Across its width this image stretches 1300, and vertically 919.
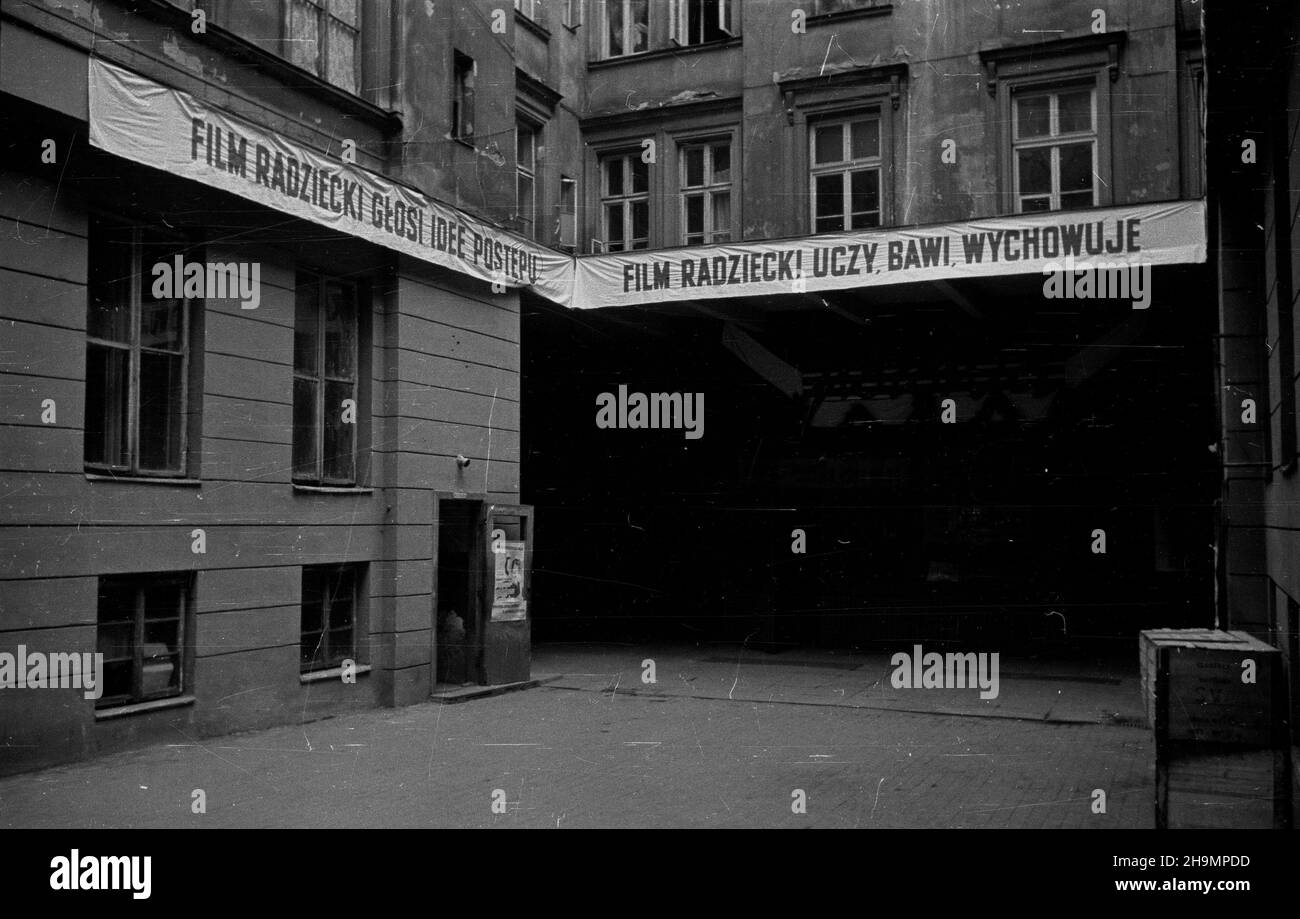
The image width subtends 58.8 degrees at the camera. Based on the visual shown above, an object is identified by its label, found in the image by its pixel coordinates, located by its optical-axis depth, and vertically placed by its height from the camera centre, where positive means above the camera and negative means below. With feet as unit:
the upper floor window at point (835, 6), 61.36 +27.13
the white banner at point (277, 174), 29.71 +10.07
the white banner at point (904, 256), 43.06 +10.43
